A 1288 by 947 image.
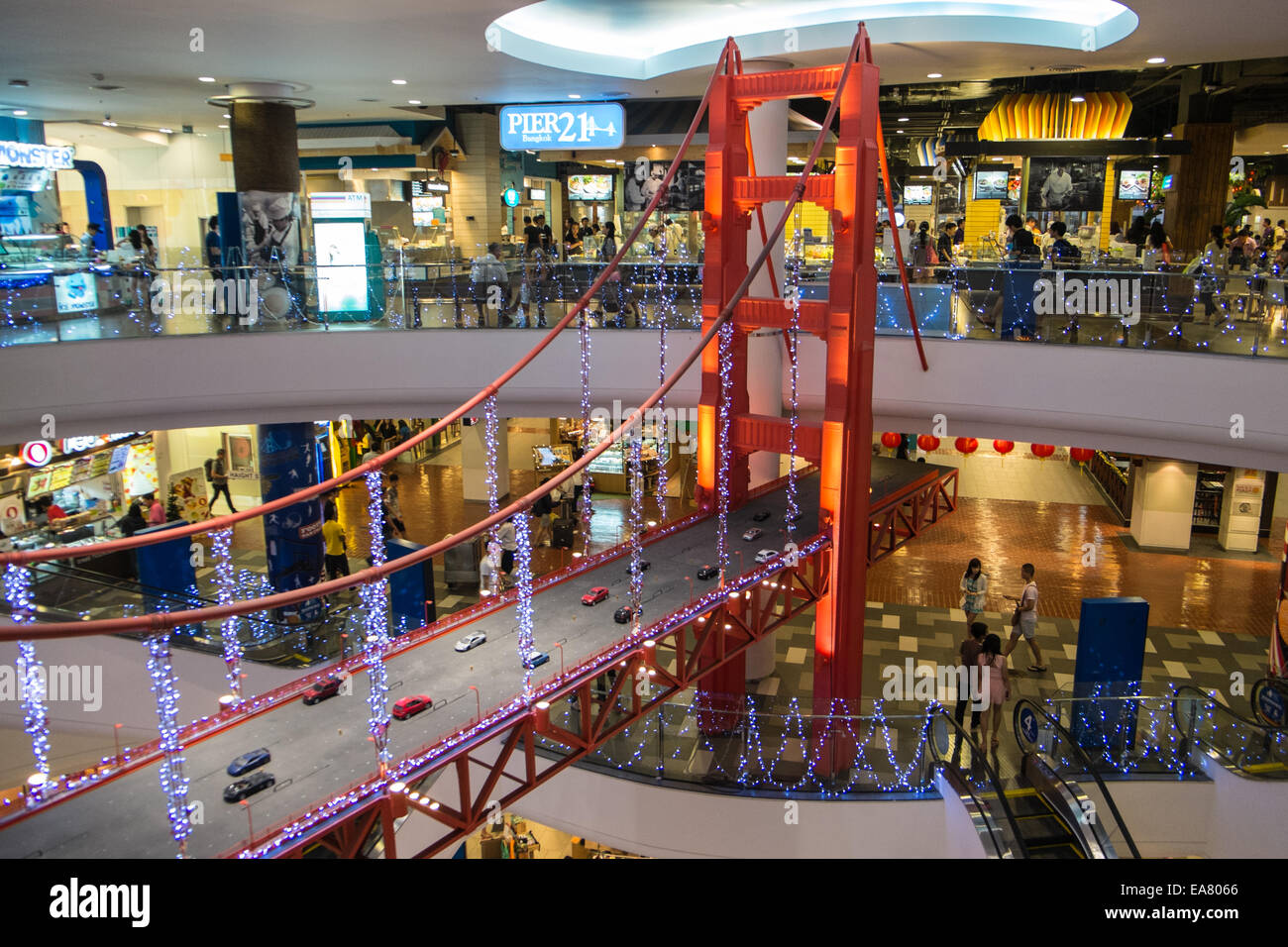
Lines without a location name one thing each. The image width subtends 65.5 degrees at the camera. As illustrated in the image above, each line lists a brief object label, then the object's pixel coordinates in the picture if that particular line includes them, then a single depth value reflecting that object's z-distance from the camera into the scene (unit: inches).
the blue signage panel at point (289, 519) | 519.5
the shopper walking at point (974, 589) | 471.5
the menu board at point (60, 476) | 573.8
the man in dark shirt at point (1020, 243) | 467.8
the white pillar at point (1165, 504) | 612.4
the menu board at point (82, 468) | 587.8
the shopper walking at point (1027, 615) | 453.1
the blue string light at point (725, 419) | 380.2
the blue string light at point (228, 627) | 272.5
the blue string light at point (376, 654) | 221.0
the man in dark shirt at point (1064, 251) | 450.8
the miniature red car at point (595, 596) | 316.2
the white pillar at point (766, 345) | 434.3
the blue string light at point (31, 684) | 210.7
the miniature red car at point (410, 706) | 243.4
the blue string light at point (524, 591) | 275.3
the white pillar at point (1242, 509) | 611.2
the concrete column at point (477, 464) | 703.7
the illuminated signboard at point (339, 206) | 498.6
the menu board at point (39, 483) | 559.0
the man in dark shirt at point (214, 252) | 464.4
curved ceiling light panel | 385.1
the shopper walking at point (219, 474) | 629.9
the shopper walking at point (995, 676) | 378.6
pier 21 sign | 506.6
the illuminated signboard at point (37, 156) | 627.5
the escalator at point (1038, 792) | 296.0
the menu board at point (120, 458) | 614.2
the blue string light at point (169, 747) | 197.6
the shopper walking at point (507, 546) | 528.1
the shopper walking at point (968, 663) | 388.8
